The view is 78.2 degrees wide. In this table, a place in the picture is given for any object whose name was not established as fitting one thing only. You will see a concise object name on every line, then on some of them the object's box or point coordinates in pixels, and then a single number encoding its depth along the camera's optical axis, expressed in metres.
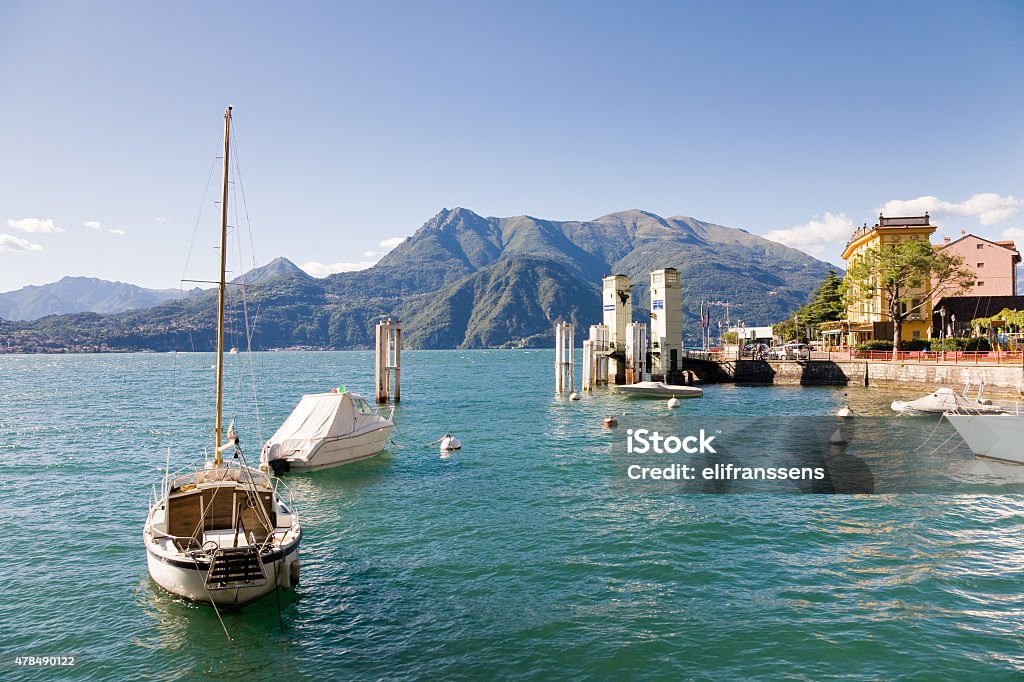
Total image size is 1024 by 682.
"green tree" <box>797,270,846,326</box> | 107.47
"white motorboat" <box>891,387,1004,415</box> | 38.25
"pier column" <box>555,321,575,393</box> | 63.25
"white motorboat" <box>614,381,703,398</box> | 58.81
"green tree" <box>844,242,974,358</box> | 67.62
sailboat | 14.07
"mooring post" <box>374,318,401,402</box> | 58.28
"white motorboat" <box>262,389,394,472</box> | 28.28
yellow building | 76.50
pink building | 81.61
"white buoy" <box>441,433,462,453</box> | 33.34
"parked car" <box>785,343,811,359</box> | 74.99
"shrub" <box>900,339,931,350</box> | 71.06
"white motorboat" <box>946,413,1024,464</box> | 28.92
